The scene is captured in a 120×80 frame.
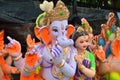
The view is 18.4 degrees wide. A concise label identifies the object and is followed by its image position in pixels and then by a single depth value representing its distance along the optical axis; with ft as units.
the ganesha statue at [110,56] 10.08
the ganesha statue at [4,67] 10.11
